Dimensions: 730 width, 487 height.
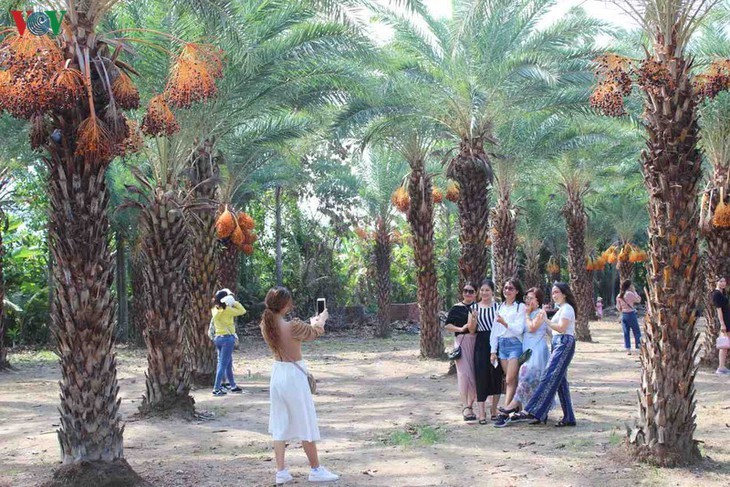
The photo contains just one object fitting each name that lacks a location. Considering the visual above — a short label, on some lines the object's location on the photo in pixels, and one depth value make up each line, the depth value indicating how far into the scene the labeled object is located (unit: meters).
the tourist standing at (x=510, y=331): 9.29
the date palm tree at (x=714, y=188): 15.02
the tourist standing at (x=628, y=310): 17.78
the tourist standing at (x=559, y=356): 8.75
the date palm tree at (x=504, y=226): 20.78
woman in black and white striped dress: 9.59
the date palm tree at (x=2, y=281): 17.75
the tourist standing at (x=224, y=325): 12.41
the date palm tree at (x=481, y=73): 14.62
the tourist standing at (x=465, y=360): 9.79
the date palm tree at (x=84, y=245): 6.82
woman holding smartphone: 6.66
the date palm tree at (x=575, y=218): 24.69
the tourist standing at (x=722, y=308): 13.23
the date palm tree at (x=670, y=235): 7.05
